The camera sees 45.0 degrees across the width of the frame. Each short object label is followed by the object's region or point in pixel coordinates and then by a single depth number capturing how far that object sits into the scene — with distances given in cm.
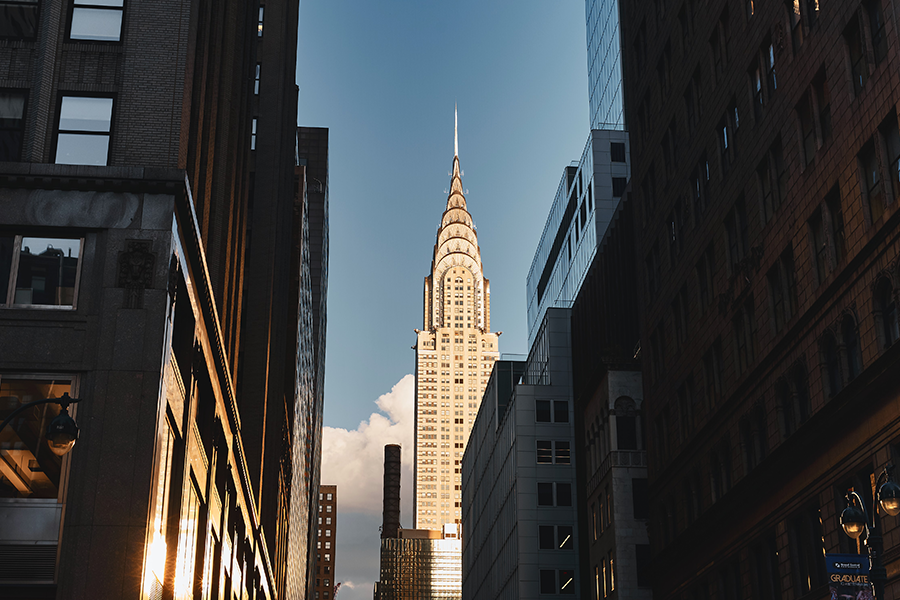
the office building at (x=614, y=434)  6650
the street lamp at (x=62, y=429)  1697
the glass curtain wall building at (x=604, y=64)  10244
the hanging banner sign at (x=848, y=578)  2305
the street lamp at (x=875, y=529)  2225
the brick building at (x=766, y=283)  3394
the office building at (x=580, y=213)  9444
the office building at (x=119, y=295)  2356
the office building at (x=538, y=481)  8719
